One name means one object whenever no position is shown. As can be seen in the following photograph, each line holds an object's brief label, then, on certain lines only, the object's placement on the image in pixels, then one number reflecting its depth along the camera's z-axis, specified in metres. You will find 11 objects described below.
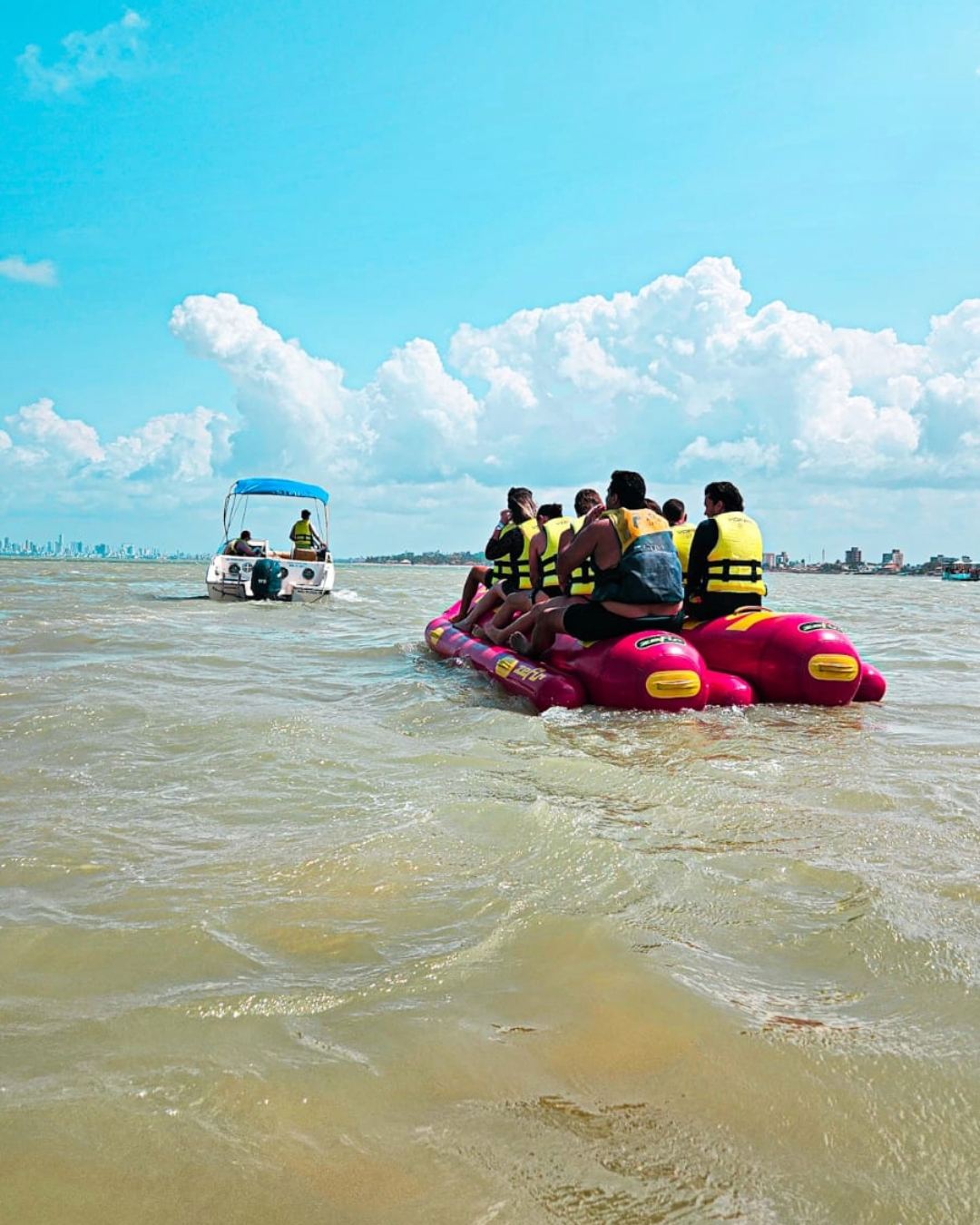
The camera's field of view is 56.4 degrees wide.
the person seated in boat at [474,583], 10.02
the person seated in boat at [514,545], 8.52
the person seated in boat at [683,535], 7.56
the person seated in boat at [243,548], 18.61
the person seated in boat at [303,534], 18.94
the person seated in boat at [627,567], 6.48
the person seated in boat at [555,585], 7.44
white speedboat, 17.61
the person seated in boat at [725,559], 6.90
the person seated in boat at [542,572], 7.95
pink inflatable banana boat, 6.14
